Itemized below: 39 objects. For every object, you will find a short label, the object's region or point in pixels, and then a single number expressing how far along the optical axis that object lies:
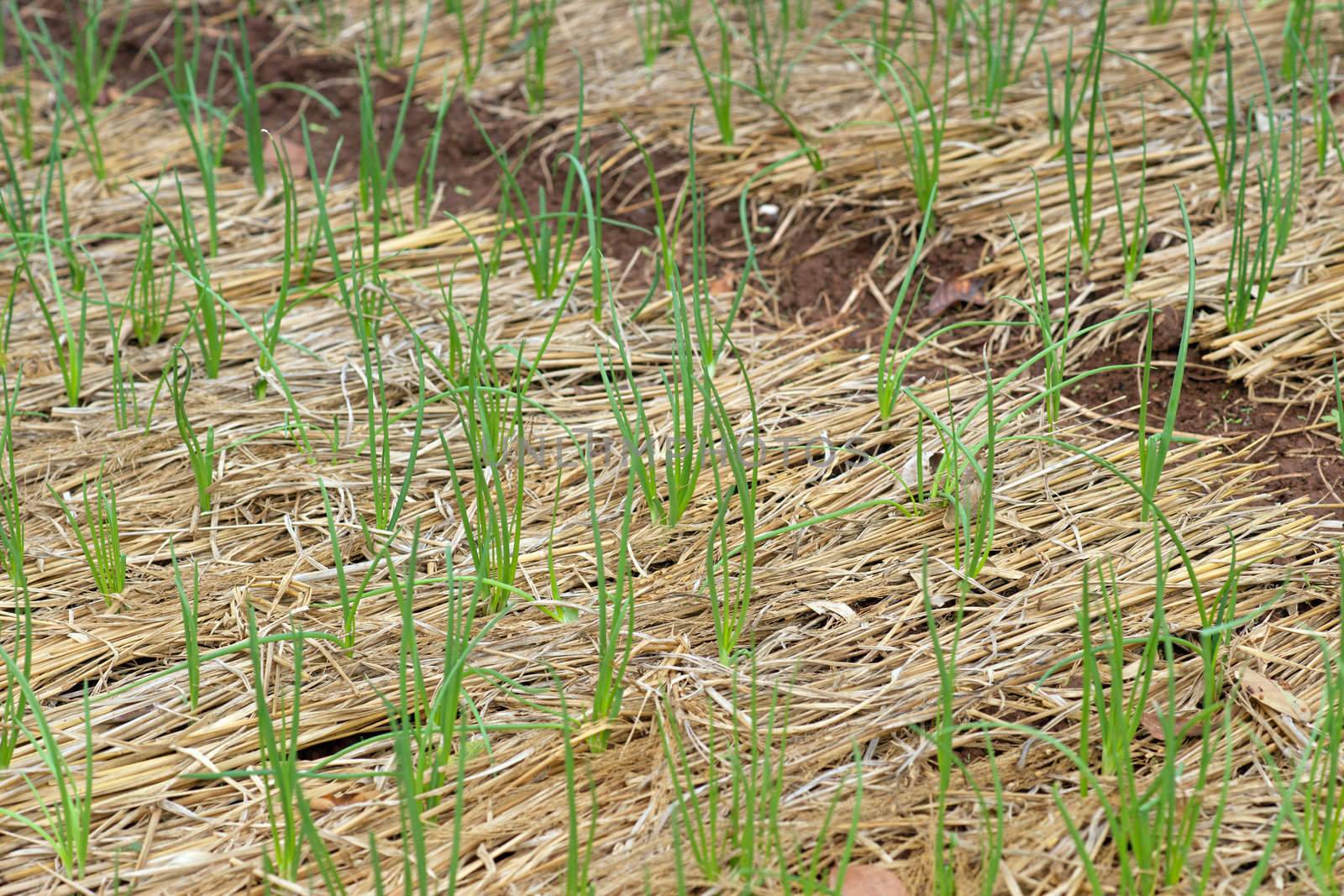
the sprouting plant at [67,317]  2.15
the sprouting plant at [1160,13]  3.14
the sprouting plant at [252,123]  2.59
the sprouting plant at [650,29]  3.22
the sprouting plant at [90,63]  3.15
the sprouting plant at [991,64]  2.75
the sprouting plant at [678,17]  3.17
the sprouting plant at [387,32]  3.34
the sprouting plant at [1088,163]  2.19
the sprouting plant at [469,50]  3.18
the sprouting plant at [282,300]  2.21
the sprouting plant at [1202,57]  2.63
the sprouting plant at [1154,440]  1.59
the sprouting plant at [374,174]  2.45
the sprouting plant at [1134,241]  2.14
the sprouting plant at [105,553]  1.71
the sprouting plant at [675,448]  1.72
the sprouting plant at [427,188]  2.53
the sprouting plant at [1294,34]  2.48
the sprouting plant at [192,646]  1.47
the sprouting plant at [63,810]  1.33
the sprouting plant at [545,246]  2.32
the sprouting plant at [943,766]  1.23
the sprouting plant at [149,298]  2.25
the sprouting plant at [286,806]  1.21
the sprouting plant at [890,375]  1.95
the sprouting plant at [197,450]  1.88
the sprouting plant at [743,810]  1.24
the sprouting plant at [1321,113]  2.36
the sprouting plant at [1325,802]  1.21
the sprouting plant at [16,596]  1.44
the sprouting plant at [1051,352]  1.86
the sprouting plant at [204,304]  2.15
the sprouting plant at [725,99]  2.86
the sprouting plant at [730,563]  1.54
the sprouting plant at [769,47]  2.87
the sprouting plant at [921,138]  2.39
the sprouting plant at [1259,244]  2.03
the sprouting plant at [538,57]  3.12
